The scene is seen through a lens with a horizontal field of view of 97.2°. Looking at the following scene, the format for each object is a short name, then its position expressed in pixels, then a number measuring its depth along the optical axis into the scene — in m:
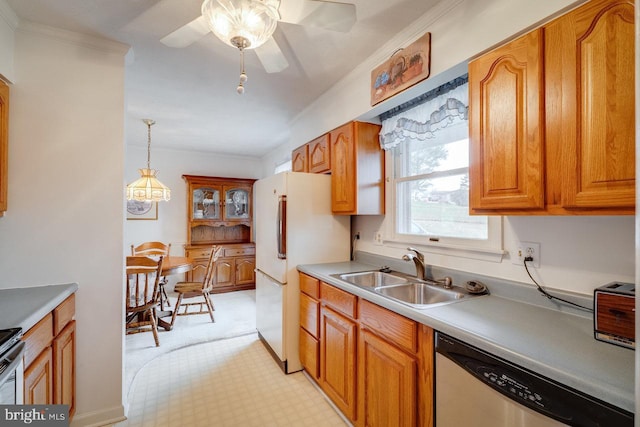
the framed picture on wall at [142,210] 4.46
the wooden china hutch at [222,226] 4.72
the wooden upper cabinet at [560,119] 0.91
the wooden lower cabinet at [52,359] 1.22
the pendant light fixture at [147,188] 3.27
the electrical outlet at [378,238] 2.40
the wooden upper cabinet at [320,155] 2.58
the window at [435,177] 1.67
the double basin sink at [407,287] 1.67
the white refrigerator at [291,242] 2.35
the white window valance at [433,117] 1.64
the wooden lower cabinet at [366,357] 1.25
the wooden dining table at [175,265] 3.02
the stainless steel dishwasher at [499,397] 0.76
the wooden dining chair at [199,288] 3.42
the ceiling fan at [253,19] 1.12
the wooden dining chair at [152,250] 3.82
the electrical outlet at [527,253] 1.38
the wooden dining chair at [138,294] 2.68
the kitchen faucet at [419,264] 1.83
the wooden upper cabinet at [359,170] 2.25
